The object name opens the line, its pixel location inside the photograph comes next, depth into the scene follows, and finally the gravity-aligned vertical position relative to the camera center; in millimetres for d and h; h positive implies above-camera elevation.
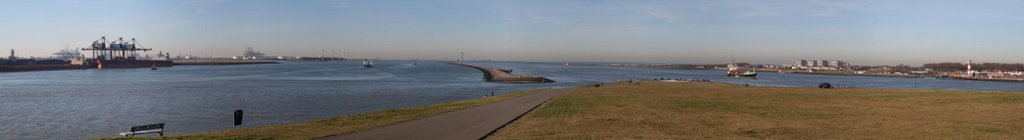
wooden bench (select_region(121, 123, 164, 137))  20083 -2115
